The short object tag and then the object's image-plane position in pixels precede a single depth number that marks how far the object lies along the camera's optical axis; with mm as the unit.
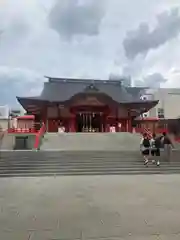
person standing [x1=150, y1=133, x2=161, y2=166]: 8772
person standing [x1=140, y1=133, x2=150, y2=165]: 8705
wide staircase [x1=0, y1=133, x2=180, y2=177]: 7499
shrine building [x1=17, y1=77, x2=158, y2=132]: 18775
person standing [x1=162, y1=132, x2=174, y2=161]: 8762
